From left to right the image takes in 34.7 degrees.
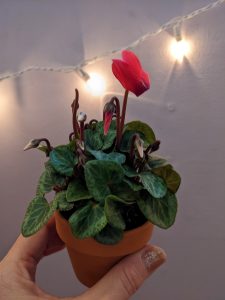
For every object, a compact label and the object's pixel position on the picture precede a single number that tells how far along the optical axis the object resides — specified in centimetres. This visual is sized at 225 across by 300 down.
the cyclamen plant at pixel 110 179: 53
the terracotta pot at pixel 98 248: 58
